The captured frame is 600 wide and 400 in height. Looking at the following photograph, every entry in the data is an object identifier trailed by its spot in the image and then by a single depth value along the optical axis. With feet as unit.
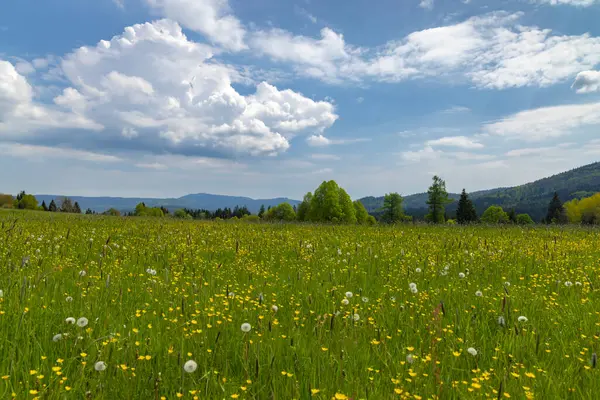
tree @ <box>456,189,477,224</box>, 298.66
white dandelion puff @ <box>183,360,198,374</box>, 9.23
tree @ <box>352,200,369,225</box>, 364.71
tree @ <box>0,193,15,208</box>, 394.48
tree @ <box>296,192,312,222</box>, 342.03
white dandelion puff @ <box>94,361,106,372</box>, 9.08
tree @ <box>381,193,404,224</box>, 353.92
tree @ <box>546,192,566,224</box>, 339.81
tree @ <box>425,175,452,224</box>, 294.66
